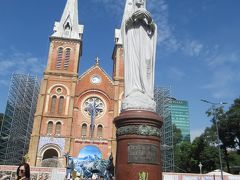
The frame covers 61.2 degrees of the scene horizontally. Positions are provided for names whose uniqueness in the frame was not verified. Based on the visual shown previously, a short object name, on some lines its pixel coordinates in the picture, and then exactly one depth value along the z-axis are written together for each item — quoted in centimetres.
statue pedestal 395
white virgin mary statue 465
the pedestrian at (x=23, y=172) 331
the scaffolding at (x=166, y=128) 2516
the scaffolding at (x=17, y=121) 2376
